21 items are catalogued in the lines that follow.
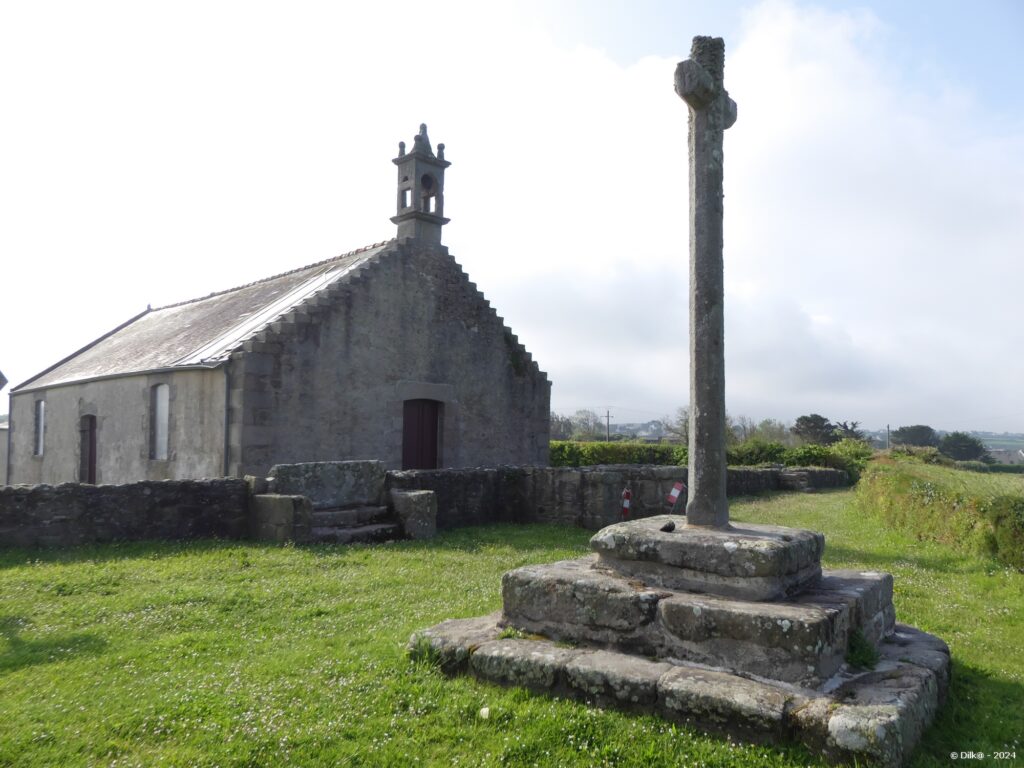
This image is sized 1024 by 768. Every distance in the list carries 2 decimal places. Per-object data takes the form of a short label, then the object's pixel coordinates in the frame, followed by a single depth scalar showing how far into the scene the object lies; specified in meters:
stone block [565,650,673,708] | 4.00
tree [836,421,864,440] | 47.98
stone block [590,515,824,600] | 4.46
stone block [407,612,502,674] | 4.66
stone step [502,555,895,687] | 3.96
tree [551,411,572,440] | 62.69
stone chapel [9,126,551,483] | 14.92
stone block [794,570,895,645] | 4.51
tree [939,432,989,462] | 58.84
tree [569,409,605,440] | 75.96
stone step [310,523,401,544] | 10.16
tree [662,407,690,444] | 43.59
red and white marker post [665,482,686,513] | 9.86
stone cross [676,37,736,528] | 5.23
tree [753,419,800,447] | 53.34
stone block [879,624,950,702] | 4.31
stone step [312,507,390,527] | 10.62
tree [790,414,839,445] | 47.50
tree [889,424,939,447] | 69.93
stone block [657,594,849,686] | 3.91
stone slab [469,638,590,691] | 4.31
